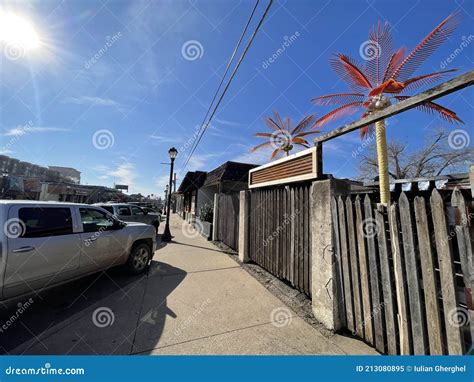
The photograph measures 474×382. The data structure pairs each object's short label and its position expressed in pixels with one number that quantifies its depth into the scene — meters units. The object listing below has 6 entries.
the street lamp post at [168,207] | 10.44
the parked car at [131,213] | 10.05
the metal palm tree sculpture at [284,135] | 10.42
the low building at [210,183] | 12.37
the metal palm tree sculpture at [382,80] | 4.05
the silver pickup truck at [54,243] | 2.91
